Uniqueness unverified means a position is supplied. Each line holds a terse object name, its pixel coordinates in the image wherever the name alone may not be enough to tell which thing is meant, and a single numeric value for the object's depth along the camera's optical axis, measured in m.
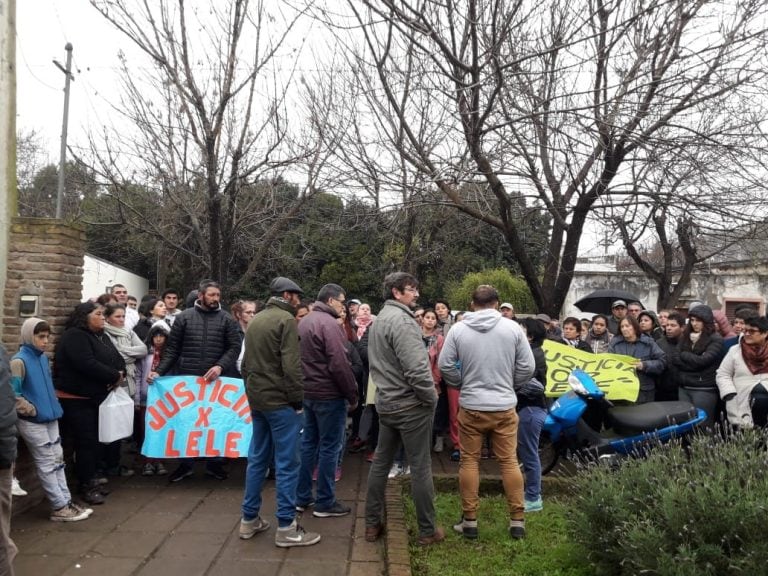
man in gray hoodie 4.71
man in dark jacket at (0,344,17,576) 3.54
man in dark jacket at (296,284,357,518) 5.15
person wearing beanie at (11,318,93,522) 4.91
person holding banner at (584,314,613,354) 7.93
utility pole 12.55
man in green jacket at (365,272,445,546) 4.50
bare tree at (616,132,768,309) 7.35
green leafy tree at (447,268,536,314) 18.36
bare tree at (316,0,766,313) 5.96
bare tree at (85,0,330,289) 8.90
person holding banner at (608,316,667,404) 6.63
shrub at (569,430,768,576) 3.10
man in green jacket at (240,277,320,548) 4.64
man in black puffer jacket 6.42
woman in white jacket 5.81
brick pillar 5.63
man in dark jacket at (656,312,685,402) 6.67
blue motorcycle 5.73
